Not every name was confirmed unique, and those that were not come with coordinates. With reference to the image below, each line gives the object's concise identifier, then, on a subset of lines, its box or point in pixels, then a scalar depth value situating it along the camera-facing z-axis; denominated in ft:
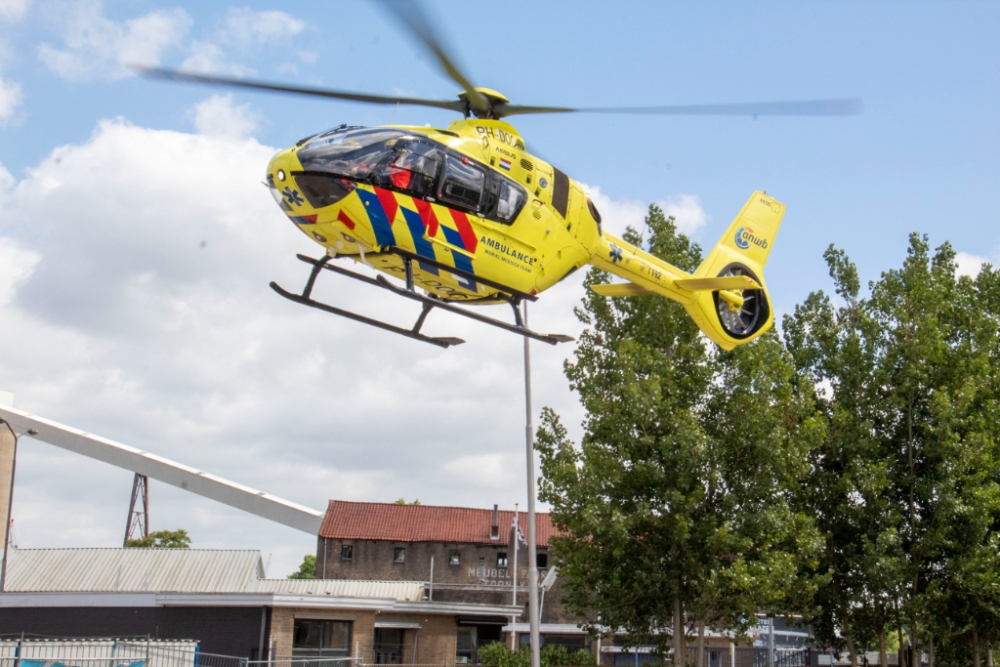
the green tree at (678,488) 76.18
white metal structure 109.70
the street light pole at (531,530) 66.03
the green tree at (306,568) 294.25
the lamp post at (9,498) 93.02
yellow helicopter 39.96
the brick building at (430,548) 143.95
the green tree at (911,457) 81.51
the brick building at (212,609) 86.99
